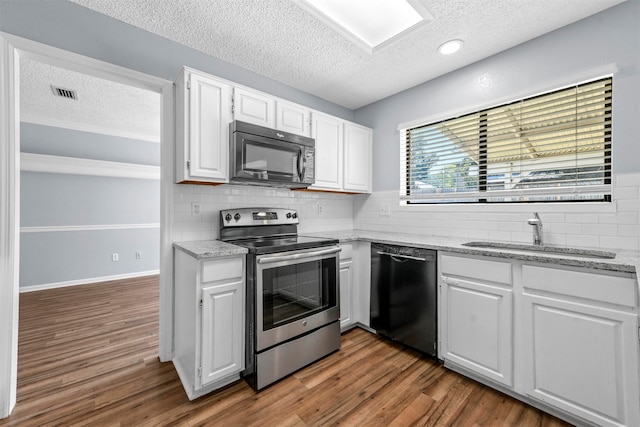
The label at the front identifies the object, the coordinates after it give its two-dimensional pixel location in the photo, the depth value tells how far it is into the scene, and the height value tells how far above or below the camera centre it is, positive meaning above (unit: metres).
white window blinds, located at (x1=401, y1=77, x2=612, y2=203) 1.96 +0.50
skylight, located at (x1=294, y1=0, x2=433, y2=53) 1.86 +1.41
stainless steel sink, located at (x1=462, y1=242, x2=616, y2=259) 1.75 -0.27
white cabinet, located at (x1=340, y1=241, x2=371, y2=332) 2.63 -0.70
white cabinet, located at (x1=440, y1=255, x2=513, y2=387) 1.78 -0.72
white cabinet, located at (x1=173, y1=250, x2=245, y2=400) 1.74 -0.72
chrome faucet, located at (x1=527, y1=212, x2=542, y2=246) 2.01 -0.13
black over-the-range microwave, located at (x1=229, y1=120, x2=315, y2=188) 2.15 +0.47
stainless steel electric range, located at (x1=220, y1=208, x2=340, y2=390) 1.87 -0.63
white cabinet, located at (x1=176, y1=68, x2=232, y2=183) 2.02 +0.64
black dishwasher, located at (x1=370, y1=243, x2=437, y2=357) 2.17 -0.70
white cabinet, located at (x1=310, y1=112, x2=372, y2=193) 2.83 +0.63
